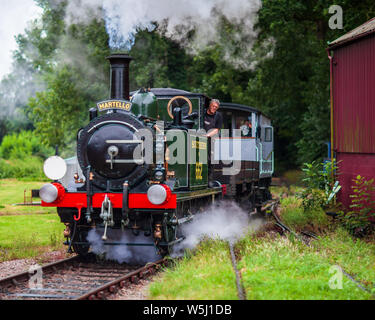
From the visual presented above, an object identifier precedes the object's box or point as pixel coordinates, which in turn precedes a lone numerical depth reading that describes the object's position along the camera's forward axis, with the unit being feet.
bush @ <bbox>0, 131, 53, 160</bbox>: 119.75
